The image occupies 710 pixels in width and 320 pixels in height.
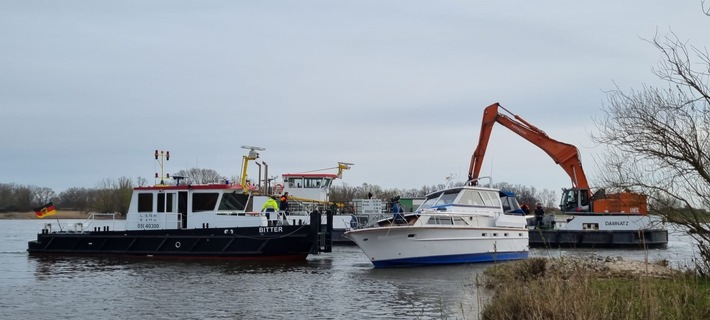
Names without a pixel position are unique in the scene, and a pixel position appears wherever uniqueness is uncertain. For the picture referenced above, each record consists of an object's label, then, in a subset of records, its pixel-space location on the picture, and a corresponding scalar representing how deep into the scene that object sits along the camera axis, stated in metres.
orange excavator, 35.78
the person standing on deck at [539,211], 36.26
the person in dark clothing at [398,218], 22.44
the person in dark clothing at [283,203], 27.34
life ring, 32.91
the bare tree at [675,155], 12.27
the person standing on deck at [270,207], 26.25
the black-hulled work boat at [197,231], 25.08
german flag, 27.74
